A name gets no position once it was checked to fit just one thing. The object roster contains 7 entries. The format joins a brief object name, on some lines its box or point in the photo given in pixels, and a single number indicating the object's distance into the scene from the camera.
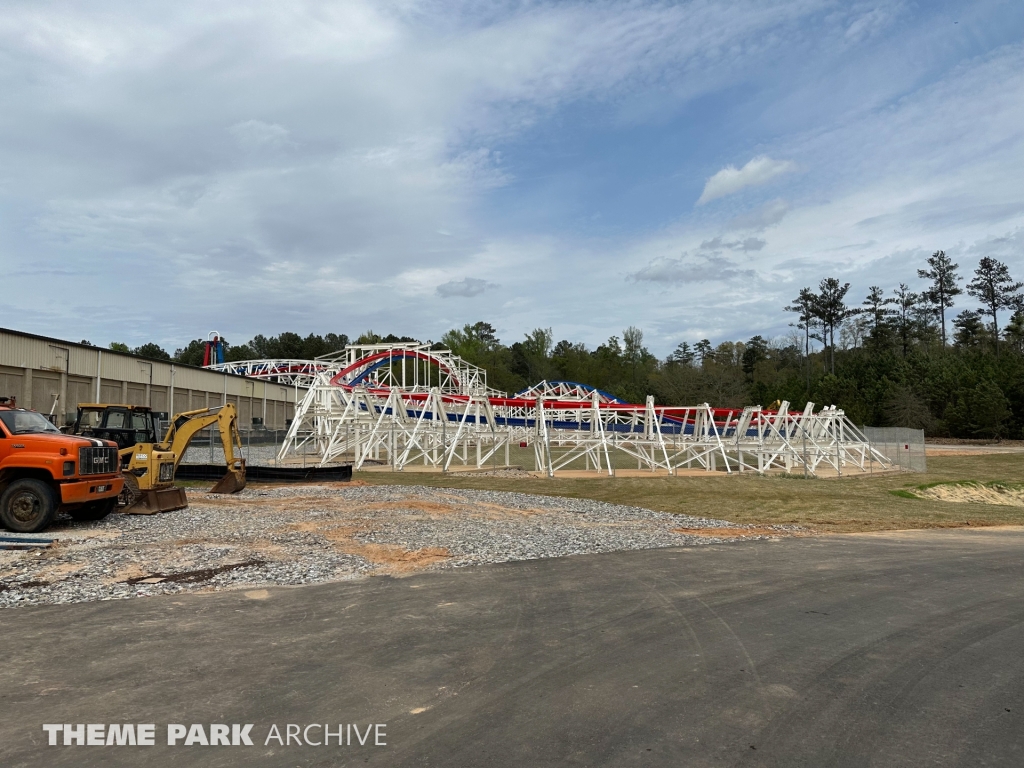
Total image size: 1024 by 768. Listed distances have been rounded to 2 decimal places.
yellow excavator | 15.09
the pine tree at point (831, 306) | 87.88
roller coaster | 30.36
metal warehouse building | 33.94
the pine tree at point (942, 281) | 83.00
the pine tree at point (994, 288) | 77.50
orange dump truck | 12.07
